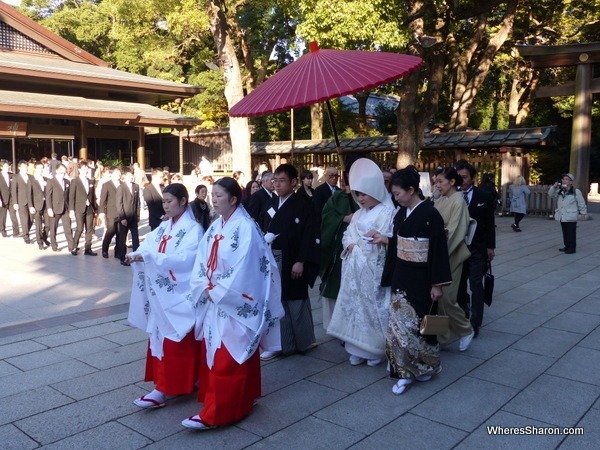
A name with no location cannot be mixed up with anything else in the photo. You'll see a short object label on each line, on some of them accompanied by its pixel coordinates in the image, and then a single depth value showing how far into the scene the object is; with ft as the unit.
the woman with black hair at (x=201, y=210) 20.70
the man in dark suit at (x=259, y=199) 18.80
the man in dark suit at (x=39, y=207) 34.50
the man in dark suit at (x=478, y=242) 16.94
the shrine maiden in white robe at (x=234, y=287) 11.09
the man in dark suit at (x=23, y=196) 35.83
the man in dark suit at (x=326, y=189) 20.13
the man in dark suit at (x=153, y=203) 29.40
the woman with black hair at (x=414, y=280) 12.72
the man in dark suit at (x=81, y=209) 32.30
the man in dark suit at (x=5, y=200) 38.45
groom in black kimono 15.13
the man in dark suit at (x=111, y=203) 30.86
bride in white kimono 14.33
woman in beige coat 15.02
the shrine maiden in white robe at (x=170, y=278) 11.82
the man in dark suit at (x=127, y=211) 30.32
